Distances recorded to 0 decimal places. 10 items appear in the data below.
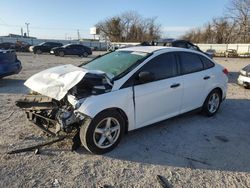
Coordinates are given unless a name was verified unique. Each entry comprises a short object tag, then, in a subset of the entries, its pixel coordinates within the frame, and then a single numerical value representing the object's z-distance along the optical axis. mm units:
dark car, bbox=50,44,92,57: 20341
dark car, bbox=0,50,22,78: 6430
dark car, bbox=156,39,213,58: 8687
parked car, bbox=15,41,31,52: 24358
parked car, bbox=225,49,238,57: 25729
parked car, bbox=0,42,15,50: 24112
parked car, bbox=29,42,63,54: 22047
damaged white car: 2761
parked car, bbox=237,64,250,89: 6528
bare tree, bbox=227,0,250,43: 40108
